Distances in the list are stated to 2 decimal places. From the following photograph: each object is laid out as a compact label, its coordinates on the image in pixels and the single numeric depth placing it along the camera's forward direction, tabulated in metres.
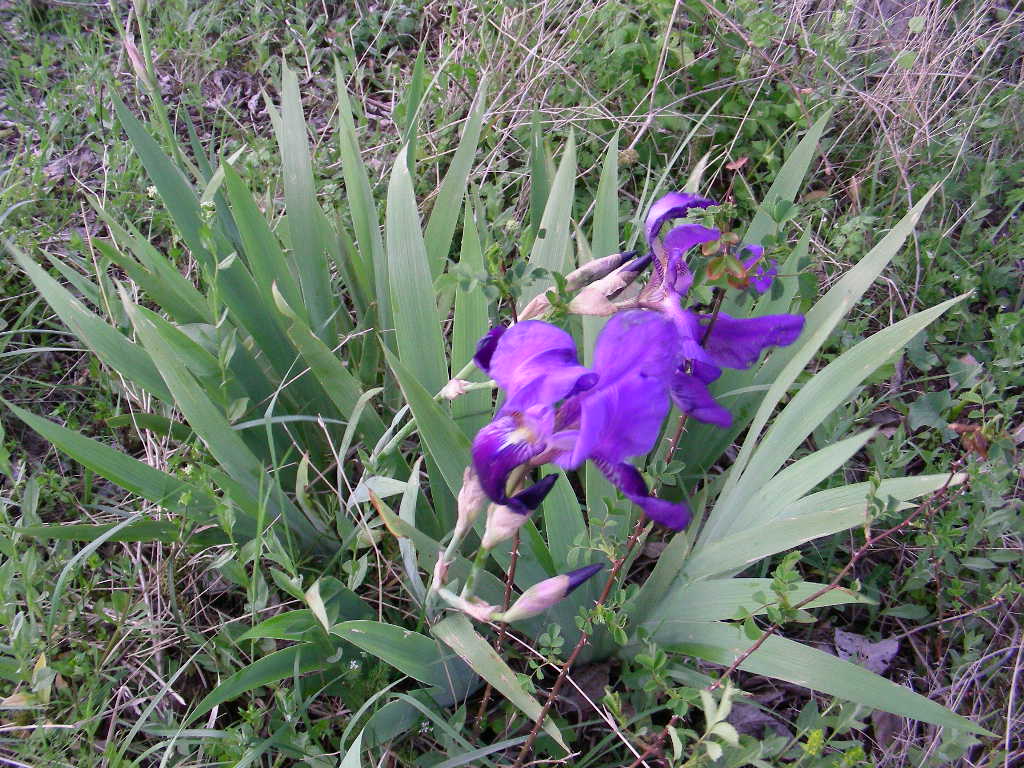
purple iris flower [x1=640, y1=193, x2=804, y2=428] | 1.01
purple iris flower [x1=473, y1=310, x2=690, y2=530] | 0.84
